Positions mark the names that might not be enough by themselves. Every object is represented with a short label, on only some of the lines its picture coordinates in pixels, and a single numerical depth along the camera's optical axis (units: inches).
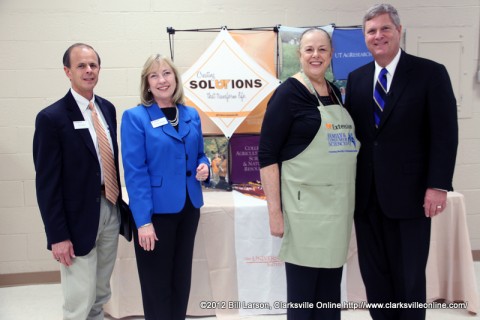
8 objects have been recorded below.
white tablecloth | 100.2
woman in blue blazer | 69.3
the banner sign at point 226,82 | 110.4
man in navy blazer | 66.0
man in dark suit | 66.2
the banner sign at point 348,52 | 114.6
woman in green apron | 65.8
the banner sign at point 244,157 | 116.6
